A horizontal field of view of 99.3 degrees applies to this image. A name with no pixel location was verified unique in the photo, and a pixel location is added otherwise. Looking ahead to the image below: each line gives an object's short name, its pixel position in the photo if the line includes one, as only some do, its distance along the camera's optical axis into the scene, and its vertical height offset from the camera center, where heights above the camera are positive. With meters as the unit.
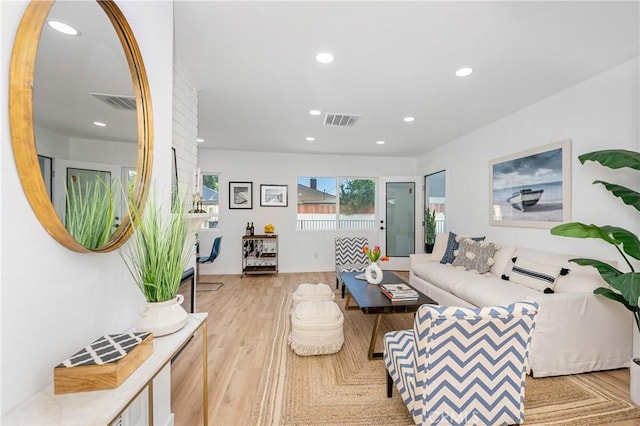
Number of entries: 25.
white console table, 0.68 -0.52
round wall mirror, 0.75 +0.34
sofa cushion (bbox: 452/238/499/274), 3.30 -0.55
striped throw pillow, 2.50 -0.61
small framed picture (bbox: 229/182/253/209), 5.57 +0.35
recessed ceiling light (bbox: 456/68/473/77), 2.34 +1.23
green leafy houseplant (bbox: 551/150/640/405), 1.75 -0.20
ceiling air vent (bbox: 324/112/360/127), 3.46 +1.23
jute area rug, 1.65 -1.25
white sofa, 2.07 -0.90
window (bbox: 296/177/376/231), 5.89 +0.20
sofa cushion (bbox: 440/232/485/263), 3.83 -0.51
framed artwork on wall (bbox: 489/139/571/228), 2.79 +0.29
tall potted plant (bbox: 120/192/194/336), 1.12 -0.25
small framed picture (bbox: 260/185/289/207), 5.67 +0.33
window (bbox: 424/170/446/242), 5.61 +0.35
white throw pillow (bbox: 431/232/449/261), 4.15 -0.54
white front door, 5.79 -0.13
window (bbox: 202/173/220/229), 5.55 +0.36
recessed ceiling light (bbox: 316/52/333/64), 2.12 +1.23
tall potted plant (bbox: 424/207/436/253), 5.81 -0.35
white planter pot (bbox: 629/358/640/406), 1.77 -1.12
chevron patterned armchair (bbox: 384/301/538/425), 1.28 -0.76
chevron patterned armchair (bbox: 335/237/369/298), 4.59 -0.68
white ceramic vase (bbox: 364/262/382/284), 2.93 -0.68
